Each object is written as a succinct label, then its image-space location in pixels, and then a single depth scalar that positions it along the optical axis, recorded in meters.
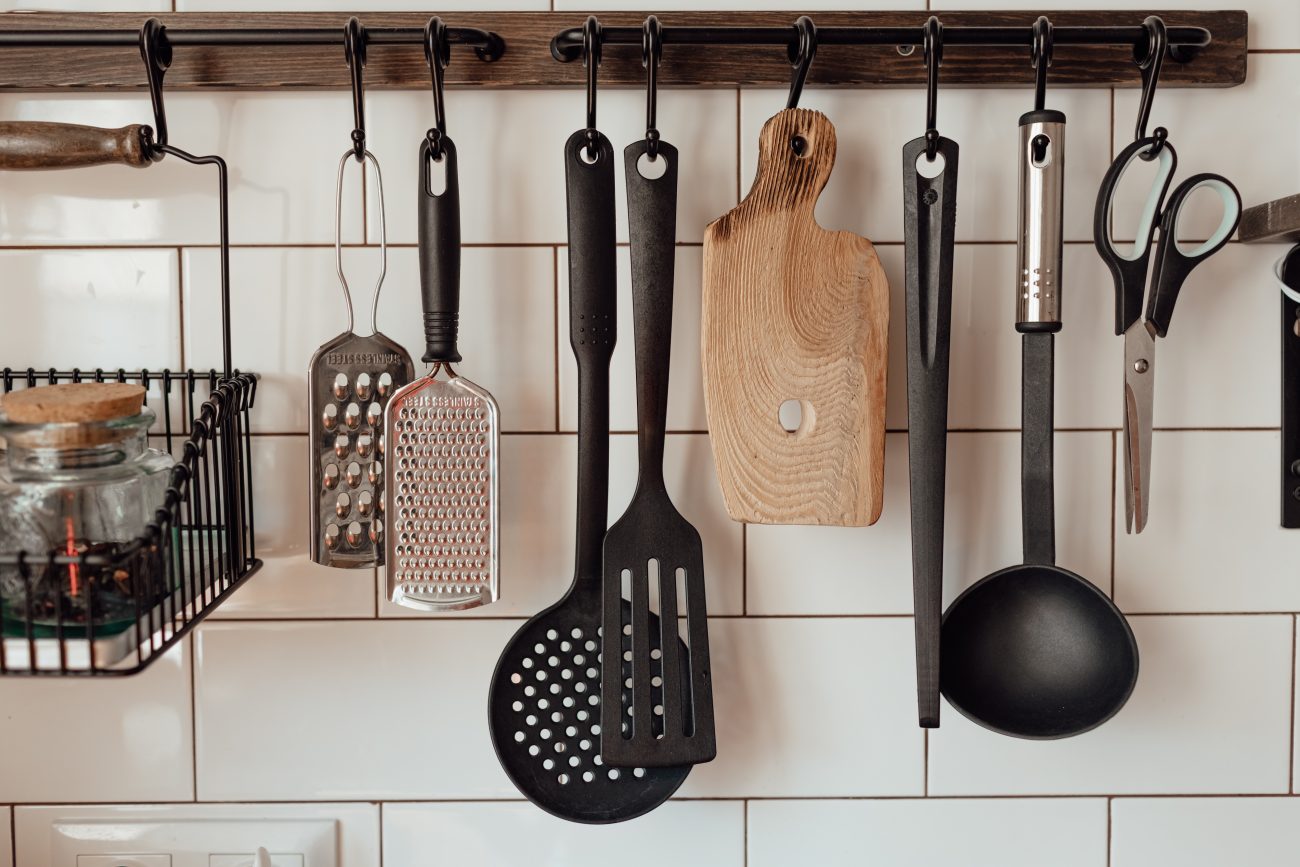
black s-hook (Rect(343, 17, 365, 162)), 0.68
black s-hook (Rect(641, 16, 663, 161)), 0.68
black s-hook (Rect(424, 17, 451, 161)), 0.68
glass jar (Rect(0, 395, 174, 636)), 0.56
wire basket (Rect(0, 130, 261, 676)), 0.54
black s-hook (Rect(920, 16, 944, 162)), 0.69
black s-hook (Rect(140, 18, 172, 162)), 0.67
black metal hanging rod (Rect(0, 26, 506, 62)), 0.68
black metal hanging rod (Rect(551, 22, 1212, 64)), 0.70
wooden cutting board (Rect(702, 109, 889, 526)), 0.71
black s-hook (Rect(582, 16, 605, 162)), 0.68
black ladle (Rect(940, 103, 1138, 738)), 0.74
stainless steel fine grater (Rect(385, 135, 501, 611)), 0.69
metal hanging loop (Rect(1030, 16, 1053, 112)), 0.69
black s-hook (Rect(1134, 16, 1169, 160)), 0.70
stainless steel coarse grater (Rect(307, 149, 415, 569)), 0.71
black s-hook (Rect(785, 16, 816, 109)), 0.68
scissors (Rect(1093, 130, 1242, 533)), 0.71
